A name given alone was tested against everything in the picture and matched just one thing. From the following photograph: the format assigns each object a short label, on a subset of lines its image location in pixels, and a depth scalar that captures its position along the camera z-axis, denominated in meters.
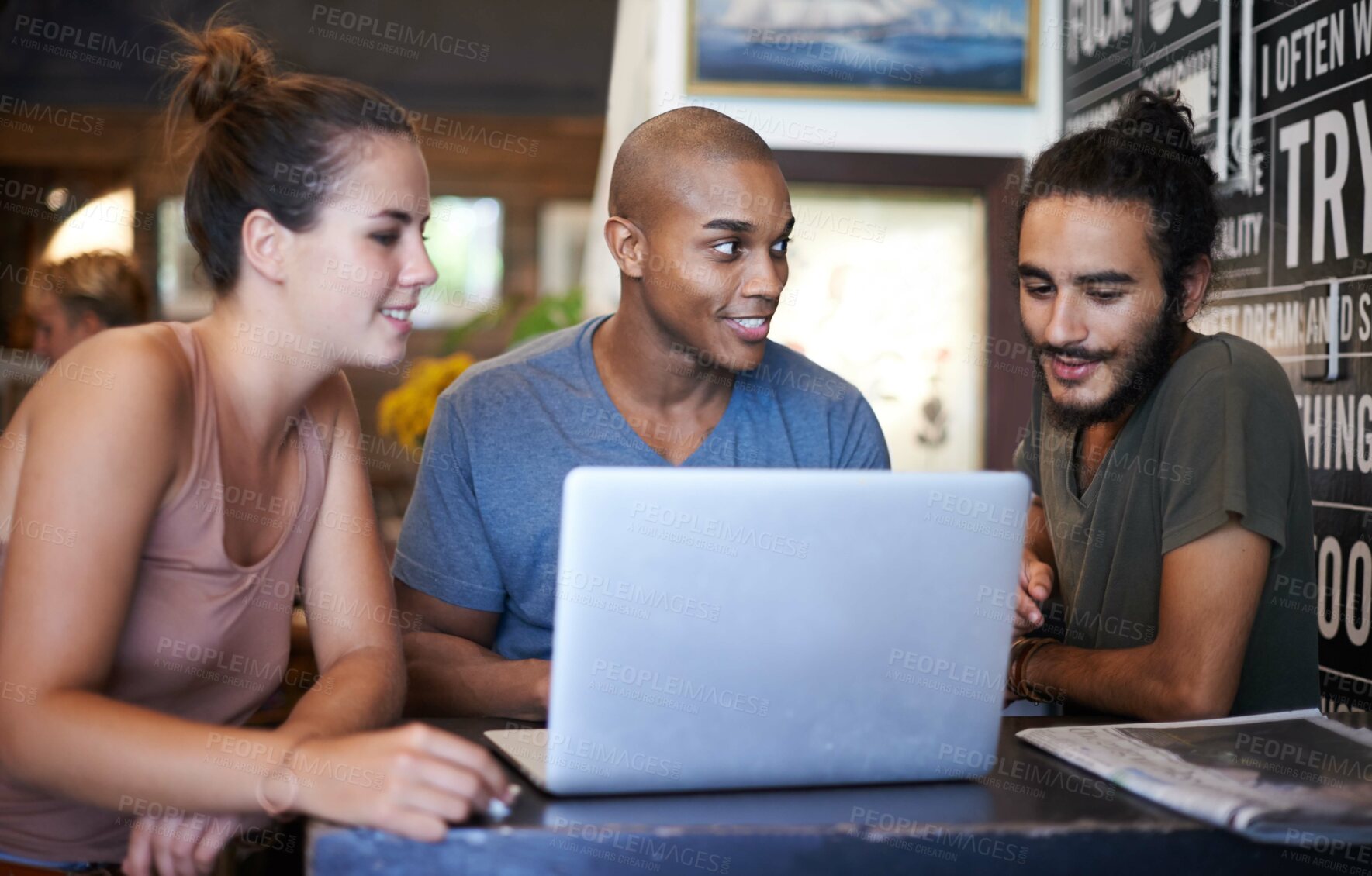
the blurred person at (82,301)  3.32
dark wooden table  0.92
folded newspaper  0.97
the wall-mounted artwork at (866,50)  3.13
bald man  1.70
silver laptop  0.95
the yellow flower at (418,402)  2.93
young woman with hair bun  1.00
